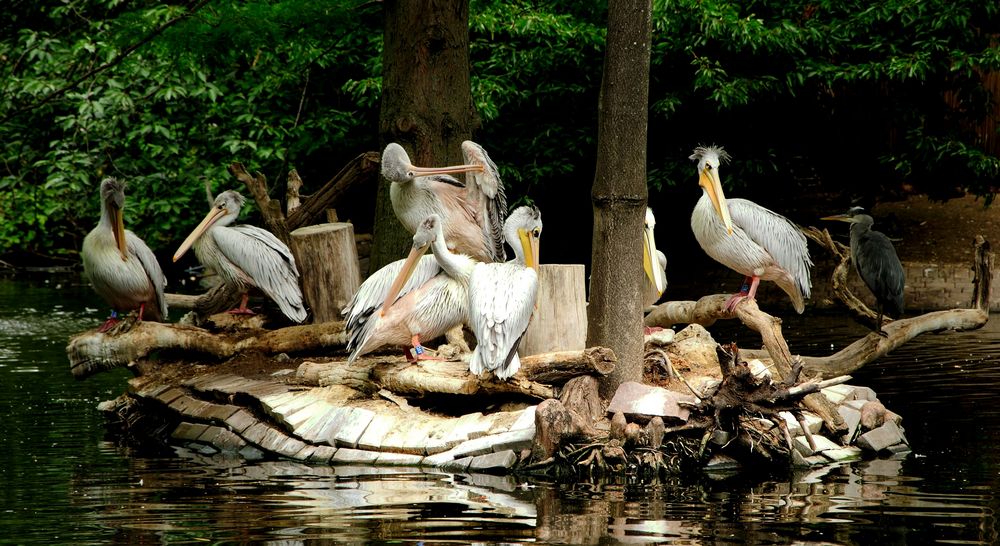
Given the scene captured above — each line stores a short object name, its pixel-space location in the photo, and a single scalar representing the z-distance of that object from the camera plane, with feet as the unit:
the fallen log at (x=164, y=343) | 54.95
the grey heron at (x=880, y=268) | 57.26
